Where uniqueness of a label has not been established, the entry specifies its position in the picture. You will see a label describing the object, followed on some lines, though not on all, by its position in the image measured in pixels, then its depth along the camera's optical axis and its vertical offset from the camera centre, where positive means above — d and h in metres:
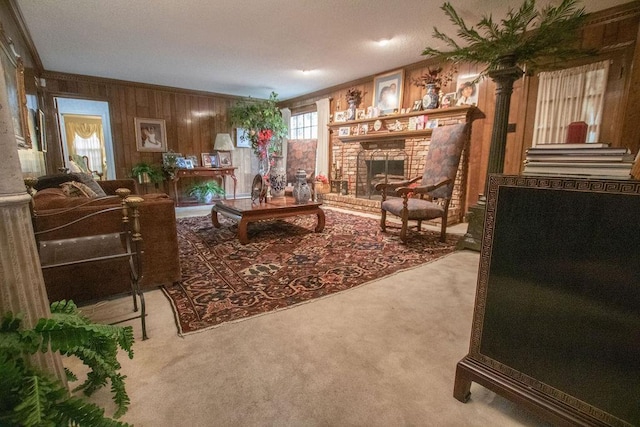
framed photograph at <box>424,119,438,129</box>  4.31 +0.70
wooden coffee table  2.89 -0.44
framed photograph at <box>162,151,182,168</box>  5.91 +0.13
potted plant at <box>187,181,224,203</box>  6.33 -0.51
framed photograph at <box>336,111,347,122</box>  5.75 +1.06
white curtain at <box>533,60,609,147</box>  3.00 +0.79
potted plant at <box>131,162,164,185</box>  5.73 -0.14
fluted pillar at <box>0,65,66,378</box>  0.69 -0.19
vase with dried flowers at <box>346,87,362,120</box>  5.47 +1.30
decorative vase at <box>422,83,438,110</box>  4.30 +1.08
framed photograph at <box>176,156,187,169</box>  6.00 +0.09
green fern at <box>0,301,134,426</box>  0.60 -0.47
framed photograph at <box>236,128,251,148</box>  6.98 +0.71
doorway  7.07 +0.95
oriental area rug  1.74 -0.78
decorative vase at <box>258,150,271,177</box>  6.16 +0.14
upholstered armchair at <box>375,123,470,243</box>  2.96 -0.13
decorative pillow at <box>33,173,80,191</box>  2.30 -0.12
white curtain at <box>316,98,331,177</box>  6.16 +0.68
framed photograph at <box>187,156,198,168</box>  6.33 +0.15
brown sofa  1.62 -0.52
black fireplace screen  4.93 +0.02
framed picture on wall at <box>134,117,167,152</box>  5.88 +0.64
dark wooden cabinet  0.73 -0.36
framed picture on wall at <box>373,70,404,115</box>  4.81 +1.34
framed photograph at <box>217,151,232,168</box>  6.80 +0.21
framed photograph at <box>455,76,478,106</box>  3.97 +1.09
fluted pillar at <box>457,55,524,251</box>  2.46 +0.38
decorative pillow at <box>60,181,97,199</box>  2.10 -0.18
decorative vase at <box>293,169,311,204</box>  3.36 -0.24
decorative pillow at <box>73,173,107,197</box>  2.49 -0.15
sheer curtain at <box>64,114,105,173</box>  7.73 +0.74
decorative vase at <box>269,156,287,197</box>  3.57 -0.11
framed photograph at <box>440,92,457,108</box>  4.17 +1.02
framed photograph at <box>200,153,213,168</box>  6.60 +0.16
